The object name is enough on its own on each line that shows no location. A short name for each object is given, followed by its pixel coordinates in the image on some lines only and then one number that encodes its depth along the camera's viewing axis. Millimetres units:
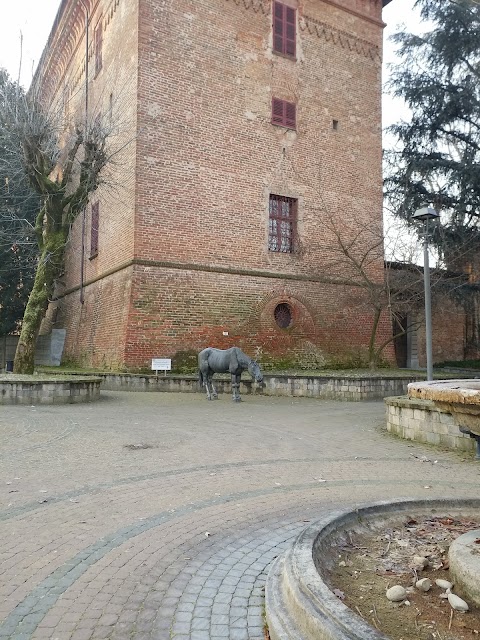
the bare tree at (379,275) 15734
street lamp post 10773
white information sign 15014
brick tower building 16031
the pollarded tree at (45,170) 13328
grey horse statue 13086
